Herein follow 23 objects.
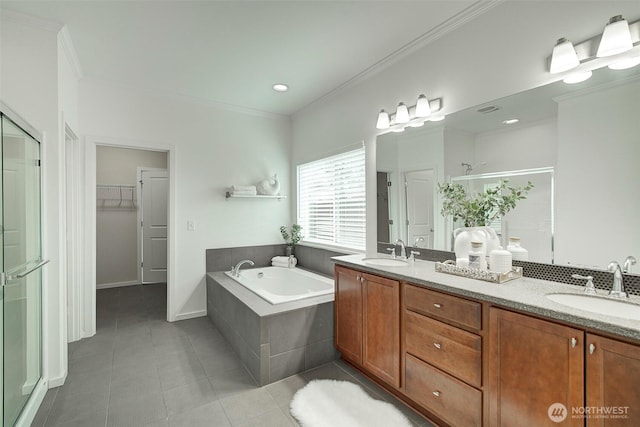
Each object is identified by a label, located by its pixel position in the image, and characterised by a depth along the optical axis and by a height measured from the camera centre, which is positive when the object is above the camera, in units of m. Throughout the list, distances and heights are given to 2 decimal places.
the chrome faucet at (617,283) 1.35 -0.33
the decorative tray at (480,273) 1.67 -0.37
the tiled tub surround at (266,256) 3.63 -0.58
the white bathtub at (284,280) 3.34 -0.82
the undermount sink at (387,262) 2.38 -0.42
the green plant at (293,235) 4.12 -0.33
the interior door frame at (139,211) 5.10 +0.00
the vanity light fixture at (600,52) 1.40 +0.77
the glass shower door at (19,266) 1.63 -0.32
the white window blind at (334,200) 3.22 +0.13
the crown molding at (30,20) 2.07 +1.35
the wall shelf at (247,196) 3.79 +0.19
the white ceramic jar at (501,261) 1.72 -0.29
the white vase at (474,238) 1.93 -0.19
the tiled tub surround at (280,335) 2.24 -0.98
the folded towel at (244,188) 3.78 +0.30
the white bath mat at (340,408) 1.80 -1.26
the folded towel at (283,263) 3.93 -0.68
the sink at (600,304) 1.28 -0.43
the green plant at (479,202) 1.89 +0.05
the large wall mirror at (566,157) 1.44 +0.31
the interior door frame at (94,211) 3.09 +0.01
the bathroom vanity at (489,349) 1.09 -0.65
